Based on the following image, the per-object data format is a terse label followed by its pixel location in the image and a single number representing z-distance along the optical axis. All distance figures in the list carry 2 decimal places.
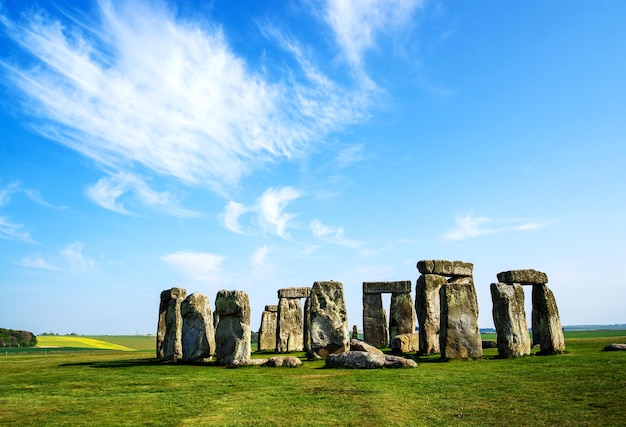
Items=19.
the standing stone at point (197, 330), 14.77
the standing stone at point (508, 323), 13.74
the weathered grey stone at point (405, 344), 18.50
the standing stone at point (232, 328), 13.78
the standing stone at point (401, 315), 21.83
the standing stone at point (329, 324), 15.15
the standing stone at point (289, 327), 23.27
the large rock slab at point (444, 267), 18.55
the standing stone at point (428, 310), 17.41
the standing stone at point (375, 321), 23.53
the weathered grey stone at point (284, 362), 13.25
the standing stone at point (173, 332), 15.62
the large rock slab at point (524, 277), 15.13
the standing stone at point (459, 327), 13.45
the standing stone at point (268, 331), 25.72
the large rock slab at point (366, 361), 12.03
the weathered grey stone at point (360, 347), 15.55
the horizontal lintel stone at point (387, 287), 22.59
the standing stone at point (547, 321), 14.48
